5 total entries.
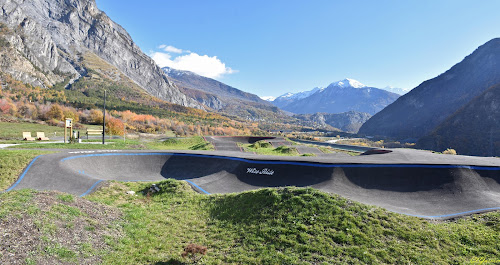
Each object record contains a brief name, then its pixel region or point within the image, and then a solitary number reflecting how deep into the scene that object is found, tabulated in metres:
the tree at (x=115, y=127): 57.95
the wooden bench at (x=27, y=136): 29.20
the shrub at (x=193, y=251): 7.62
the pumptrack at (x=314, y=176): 13.18
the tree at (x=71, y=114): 74.66
